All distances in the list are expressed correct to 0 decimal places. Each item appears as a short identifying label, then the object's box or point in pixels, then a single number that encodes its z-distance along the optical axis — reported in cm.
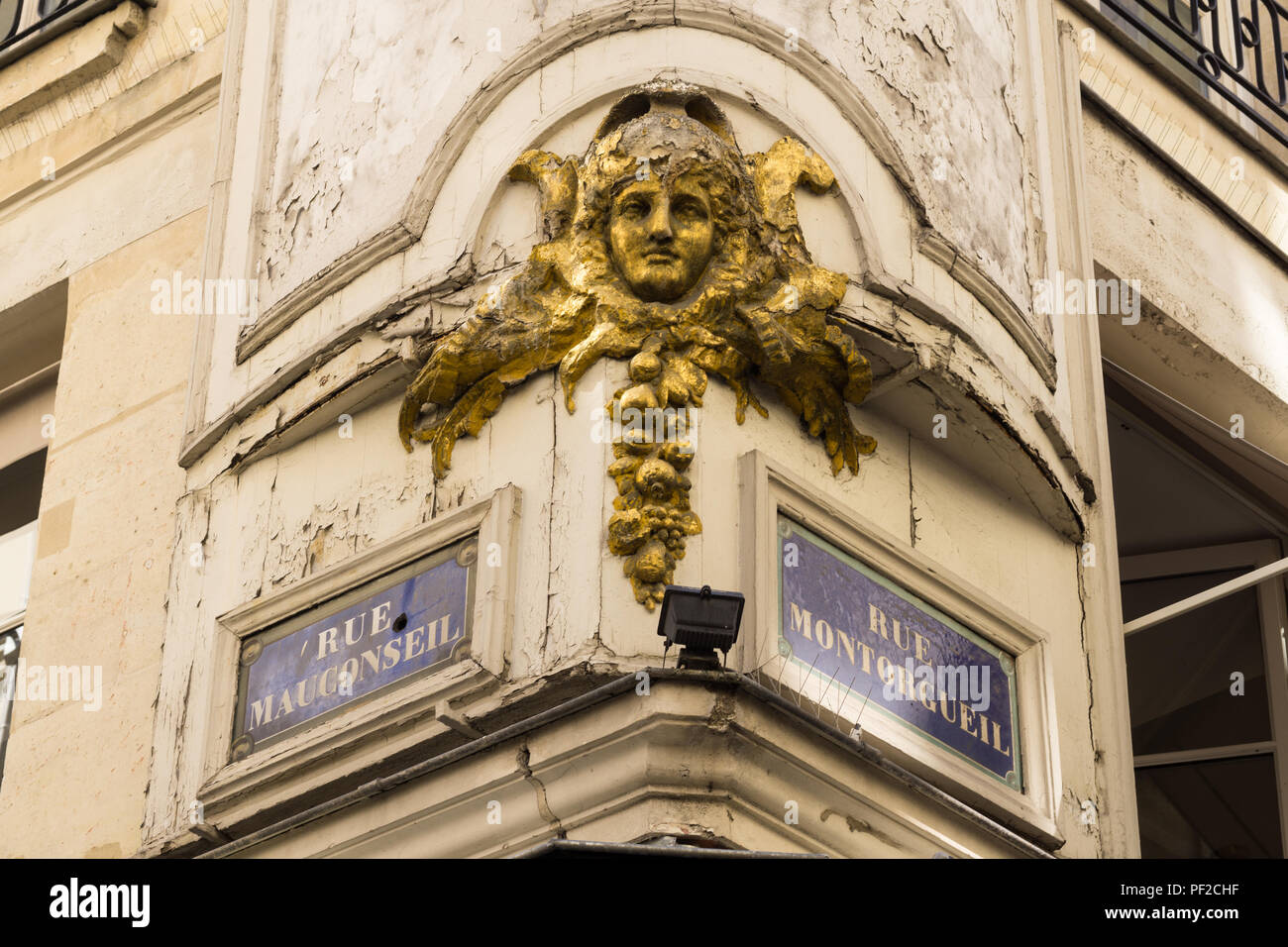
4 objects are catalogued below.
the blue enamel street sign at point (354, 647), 756
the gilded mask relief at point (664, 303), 771
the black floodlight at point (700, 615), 682
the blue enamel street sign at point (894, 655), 747
